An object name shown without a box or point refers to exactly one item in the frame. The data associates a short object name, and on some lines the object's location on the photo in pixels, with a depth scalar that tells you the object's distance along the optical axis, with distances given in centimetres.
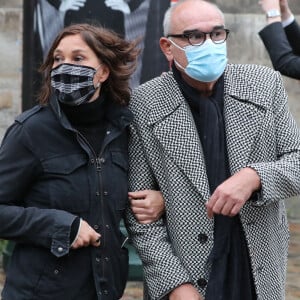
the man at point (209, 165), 642
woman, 620
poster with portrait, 1248
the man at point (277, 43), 862
